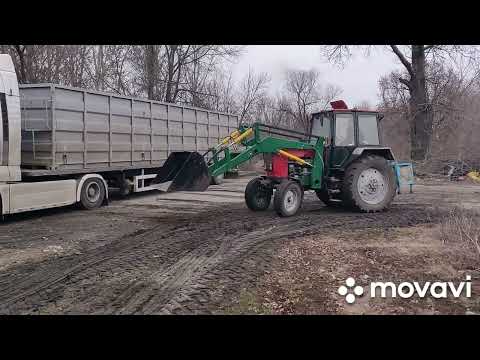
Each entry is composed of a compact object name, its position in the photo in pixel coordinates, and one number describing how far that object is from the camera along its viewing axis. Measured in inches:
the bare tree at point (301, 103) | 1343.4
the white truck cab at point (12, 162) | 328.8
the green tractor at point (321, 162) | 347.3
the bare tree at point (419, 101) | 866.8
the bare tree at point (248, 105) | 1259.8
